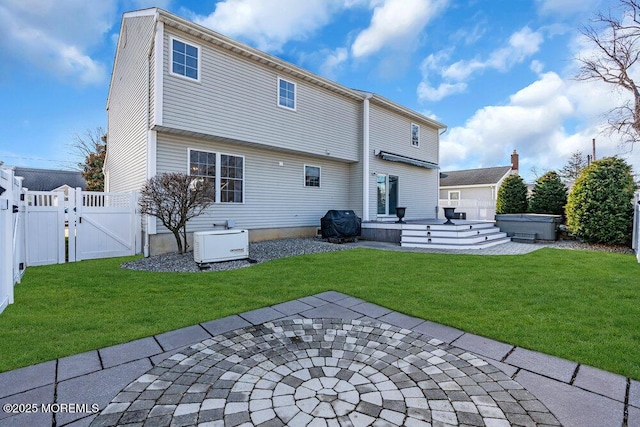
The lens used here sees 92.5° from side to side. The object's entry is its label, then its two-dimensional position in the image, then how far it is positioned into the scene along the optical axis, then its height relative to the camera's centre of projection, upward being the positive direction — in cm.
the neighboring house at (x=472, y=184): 2430 +232
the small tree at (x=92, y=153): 2219 +462
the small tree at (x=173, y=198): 708 +34
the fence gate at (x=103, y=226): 743 -37
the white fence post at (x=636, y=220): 813 -22
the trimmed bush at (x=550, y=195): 1256 +70
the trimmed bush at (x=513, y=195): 1404 +77
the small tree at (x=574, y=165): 2677 +415
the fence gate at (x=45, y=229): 675 -39
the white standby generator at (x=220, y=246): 655 -75
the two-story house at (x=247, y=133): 809 +259
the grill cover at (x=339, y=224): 1048 -43
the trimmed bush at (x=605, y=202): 902 +29
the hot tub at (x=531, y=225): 1072 -47
